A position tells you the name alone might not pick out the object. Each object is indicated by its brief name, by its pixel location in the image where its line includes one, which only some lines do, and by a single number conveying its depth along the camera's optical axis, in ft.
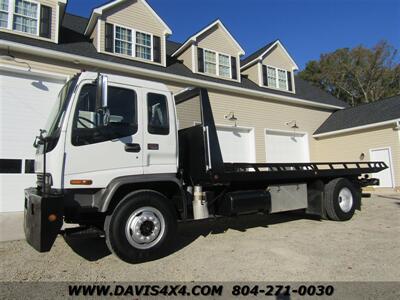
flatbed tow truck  15.21
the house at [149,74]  32.71
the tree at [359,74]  110.01
